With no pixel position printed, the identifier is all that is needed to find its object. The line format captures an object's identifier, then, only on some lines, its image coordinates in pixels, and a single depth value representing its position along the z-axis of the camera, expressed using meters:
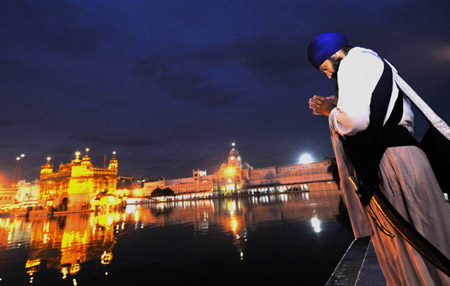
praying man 1.10
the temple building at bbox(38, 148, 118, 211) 47.50
